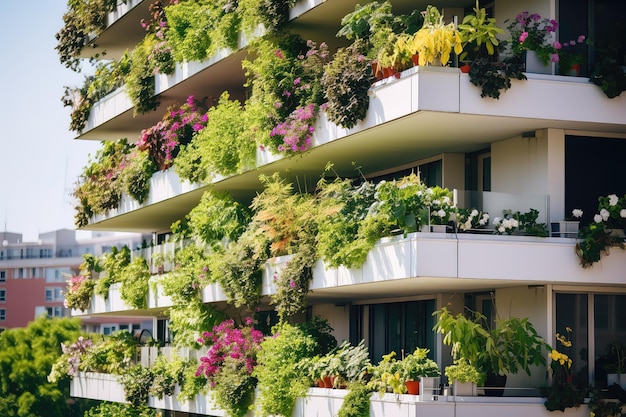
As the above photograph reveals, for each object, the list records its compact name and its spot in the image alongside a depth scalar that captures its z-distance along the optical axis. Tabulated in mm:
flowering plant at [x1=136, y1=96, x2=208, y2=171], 37188
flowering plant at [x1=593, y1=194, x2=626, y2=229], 25734
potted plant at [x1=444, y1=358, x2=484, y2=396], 24734
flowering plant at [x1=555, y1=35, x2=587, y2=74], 26406
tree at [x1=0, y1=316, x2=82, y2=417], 96375
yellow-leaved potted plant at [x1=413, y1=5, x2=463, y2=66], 24922
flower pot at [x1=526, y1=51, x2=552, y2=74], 26266
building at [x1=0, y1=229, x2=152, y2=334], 169250
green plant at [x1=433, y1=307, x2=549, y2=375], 24797
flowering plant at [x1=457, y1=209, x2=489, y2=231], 25203
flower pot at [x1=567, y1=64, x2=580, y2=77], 26422
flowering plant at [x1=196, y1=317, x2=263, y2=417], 31812
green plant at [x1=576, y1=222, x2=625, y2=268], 25391
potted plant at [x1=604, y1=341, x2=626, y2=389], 25906
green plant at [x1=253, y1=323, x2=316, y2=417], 29516
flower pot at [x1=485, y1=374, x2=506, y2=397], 25328
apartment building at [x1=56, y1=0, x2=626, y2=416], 25250
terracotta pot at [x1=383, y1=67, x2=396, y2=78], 26266
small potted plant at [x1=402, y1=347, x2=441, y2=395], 25328
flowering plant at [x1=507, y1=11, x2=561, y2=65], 25812
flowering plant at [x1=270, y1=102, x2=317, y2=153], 29344
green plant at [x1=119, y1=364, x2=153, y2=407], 40594
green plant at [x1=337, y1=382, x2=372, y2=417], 26375
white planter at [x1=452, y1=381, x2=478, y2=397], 24875
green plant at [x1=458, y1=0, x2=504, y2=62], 25094
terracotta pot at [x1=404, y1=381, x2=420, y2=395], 25375
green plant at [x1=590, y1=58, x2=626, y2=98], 26156
